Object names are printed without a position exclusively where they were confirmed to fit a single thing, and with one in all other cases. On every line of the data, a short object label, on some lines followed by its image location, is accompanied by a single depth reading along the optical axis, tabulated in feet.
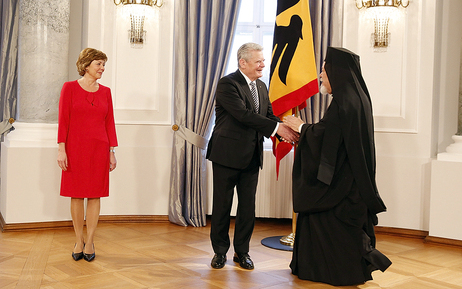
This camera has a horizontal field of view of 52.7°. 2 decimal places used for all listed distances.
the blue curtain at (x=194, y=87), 16.56
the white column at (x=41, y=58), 15.20
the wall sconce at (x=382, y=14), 15.80
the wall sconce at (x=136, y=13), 16.37
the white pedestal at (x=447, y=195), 14.38
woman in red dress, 11.37
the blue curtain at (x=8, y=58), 17.01
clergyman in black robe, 10.12
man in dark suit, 11.00
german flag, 13.66
